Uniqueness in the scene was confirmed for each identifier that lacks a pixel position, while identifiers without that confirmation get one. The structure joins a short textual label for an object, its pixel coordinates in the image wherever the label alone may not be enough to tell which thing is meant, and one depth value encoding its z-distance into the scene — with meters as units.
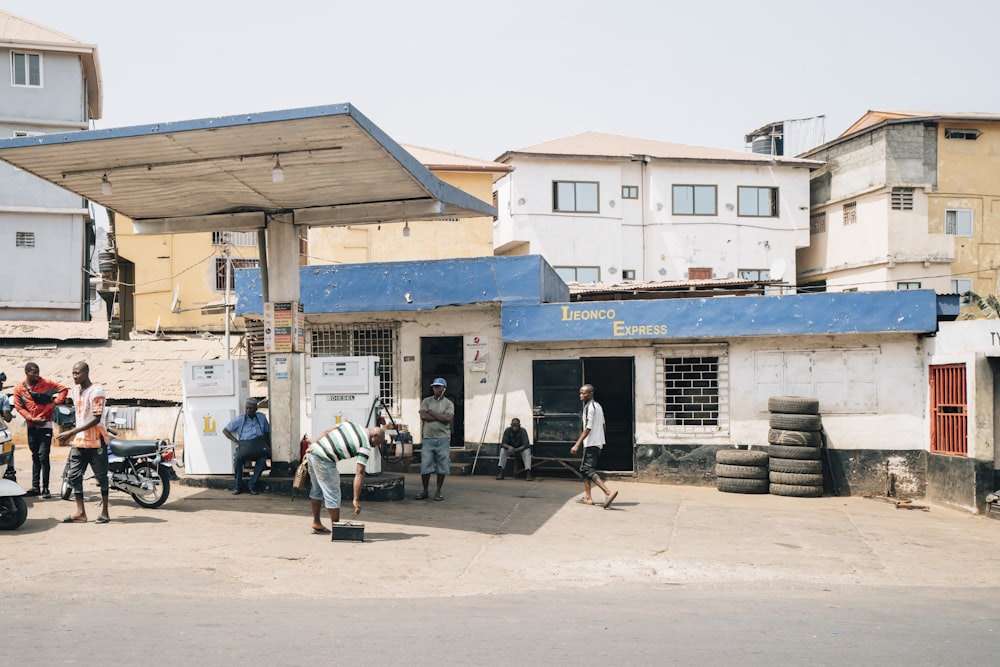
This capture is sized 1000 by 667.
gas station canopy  10.78
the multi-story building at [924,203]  38.53
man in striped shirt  10.22
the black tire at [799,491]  15.61
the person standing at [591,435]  13.24
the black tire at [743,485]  15.84
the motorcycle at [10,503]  10.33
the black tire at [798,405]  15.70
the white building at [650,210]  38.28
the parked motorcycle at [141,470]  11.95
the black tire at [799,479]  15.60
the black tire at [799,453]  15.59
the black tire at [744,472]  15.84
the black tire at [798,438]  15.55
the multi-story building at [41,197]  37.66
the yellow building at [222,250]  35.19
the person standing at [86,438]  10.52
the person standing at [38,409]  12.02
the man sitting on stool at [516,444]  17.06
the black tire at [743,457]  15.84
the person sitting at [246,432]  13.54
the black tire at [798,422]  15.59
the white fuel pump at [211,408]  14.06
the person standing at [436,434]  13.34
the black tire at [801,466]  15.59
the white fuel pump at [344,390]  14.49
